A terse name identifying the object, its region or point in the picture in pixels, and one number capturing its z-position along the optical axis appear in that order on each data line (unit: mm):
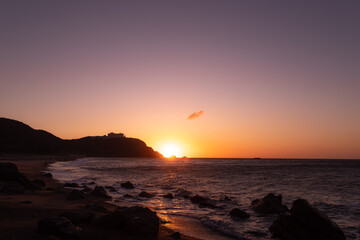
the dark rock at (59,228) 9258
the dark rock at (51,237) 8663
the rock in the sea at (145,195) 26562
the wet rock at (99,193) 23467
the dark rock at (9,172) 25031
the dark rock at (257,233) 14188
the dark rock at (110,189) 30719
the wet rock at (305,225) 12891
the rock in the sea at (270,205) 19488
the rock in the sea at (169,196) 26266
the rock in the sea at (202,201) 22188
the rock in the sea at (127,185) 33875
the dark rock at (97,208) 15480
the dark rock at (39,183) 26669
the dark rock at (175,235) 11812
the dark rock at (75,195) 19978
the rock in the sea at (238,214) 18172
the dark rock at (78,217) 11445
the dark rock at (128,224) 11273
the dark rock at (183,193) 27953
